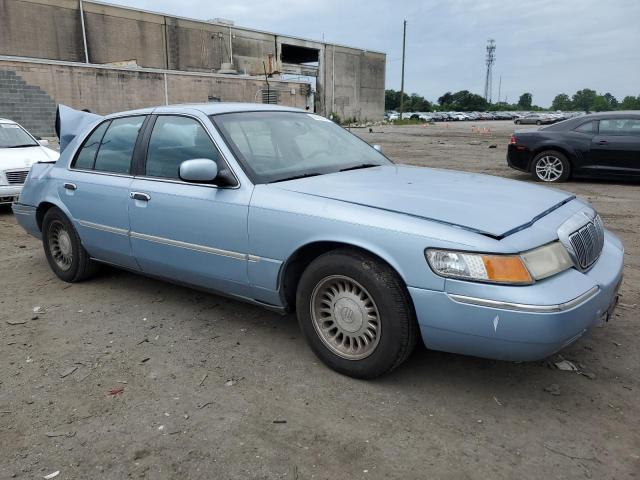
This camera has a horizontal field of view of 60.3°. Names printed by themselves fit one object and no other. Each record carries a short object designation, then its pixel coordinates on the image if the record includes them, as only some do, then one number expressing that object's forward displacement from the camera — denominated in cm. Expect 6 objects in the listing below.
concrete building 2761
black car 1002
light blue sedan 266
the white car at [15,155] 833
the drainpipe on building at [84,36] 3947
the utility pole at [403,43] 6341
